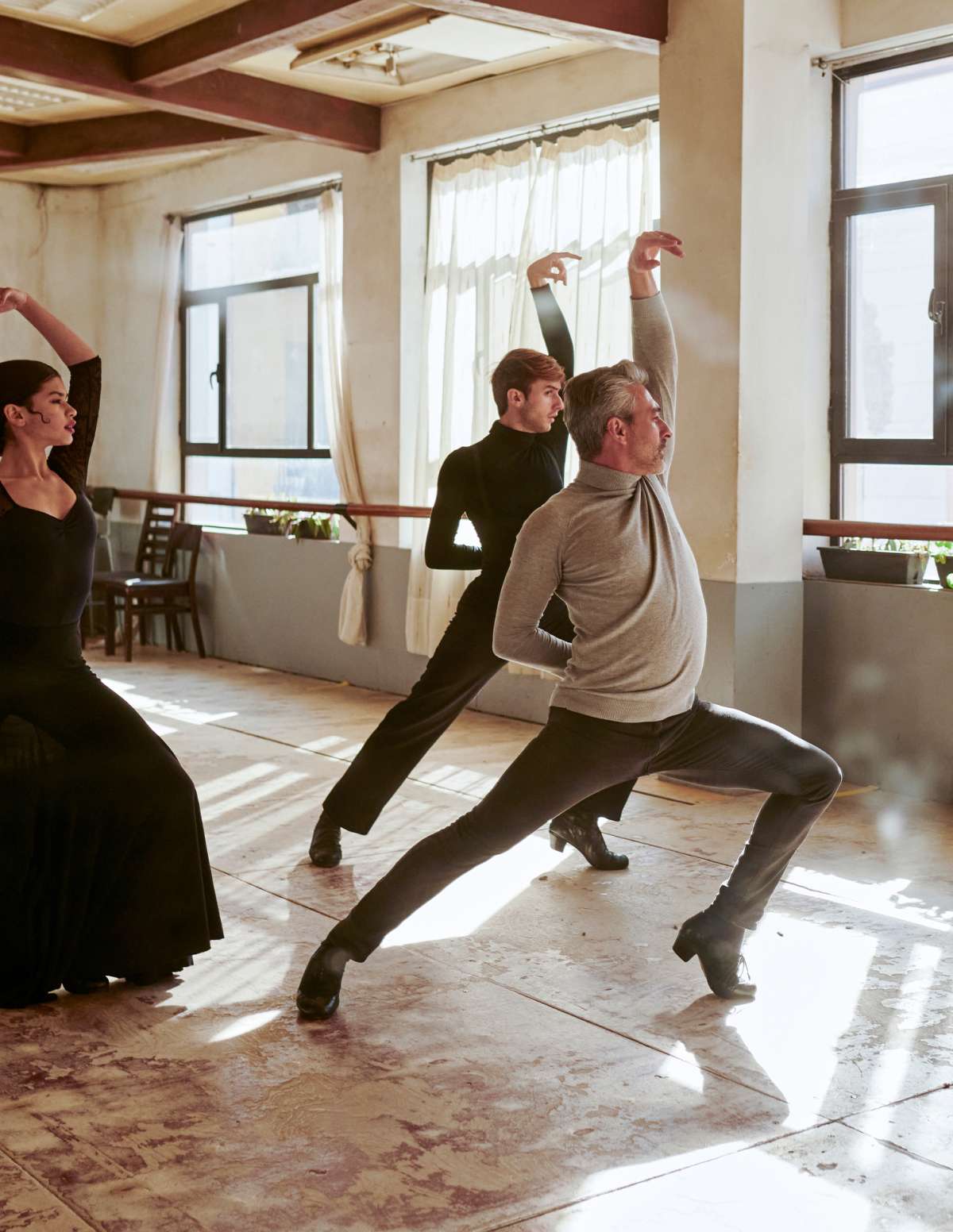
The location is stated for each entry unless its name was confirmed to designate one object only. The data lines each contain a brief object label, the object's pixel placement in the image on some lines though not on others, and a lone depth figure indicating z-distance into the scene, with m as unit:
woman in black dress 3.33
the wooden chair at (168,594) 9.24
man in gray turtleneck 2.99
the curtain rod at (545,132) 6.59
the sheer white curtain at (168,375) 9.95
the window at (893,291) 5.61
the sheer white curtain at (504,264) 6.58
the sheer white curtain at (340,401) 8.13
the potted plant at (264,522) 9.05
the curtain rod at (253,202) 8.37
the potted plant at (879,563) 5.60
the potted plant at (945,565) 5.44
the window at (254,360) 8.94
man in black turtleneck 4.09
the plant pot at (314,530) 8.66
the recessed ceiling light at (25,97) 8.10
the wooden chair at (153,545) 9.88
